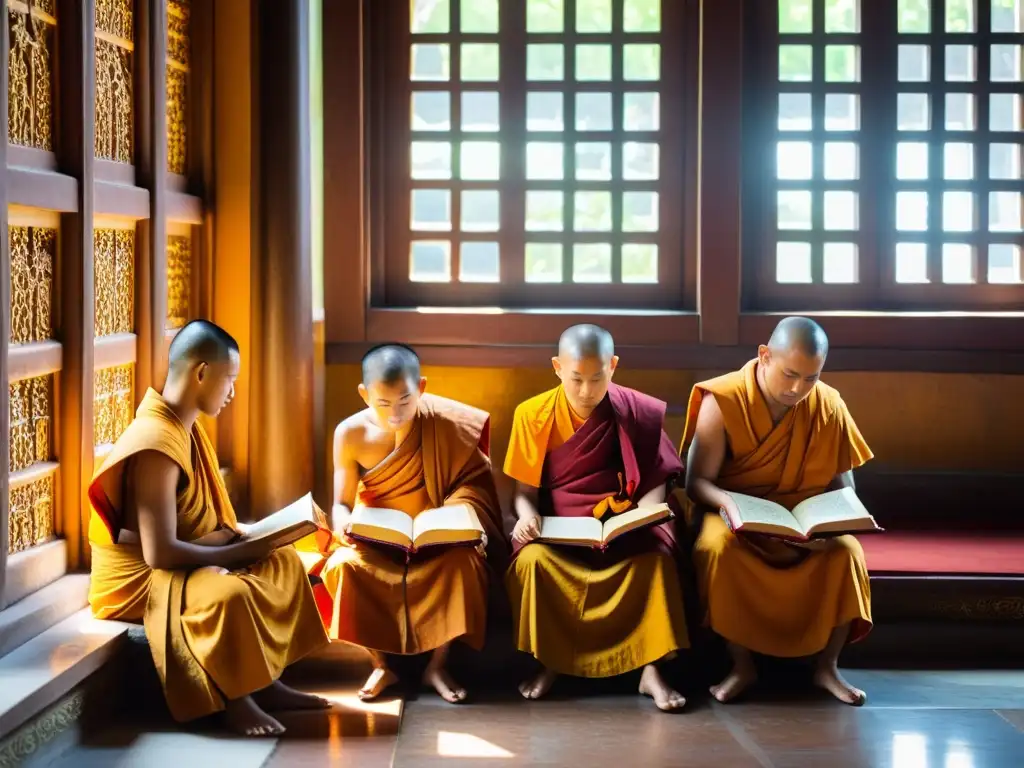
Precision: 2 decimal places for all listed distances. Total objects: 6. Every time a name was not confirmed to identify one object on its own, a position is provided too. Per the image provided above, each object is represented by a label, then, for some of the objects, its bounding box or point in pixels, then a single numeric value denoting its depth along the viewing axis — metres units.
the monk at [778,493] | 4.61
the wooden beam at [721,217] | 6.10
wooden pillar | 5.54
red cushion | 5.13
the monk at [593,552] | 4.56
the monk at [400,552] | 4.53
